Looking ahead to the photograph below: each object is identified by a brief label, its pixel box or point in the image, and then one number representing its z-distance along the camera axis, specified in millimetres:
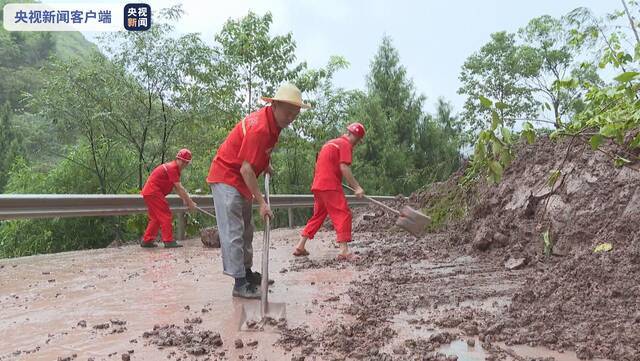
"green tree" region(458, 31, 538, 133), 39562
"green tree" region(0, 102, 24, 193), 26172
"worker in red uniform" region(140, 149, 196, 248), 9359
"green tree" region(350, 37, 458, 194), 31188
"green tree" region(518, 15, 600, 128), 37500
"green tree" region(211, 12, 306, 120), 20984
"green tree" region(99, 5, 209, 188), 16062
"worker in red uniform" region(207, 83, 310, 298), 4543
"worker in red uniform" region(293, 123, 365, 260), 7359
